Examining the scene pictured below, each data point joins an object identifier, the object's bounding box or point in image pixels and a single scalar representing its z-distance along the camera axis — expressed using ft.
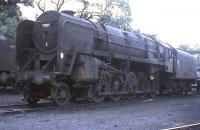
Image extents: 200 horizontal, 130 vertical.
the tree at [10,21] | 87.74
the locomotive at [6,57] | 56.62
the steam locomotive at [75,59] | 35.69
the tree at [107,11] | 104.15
